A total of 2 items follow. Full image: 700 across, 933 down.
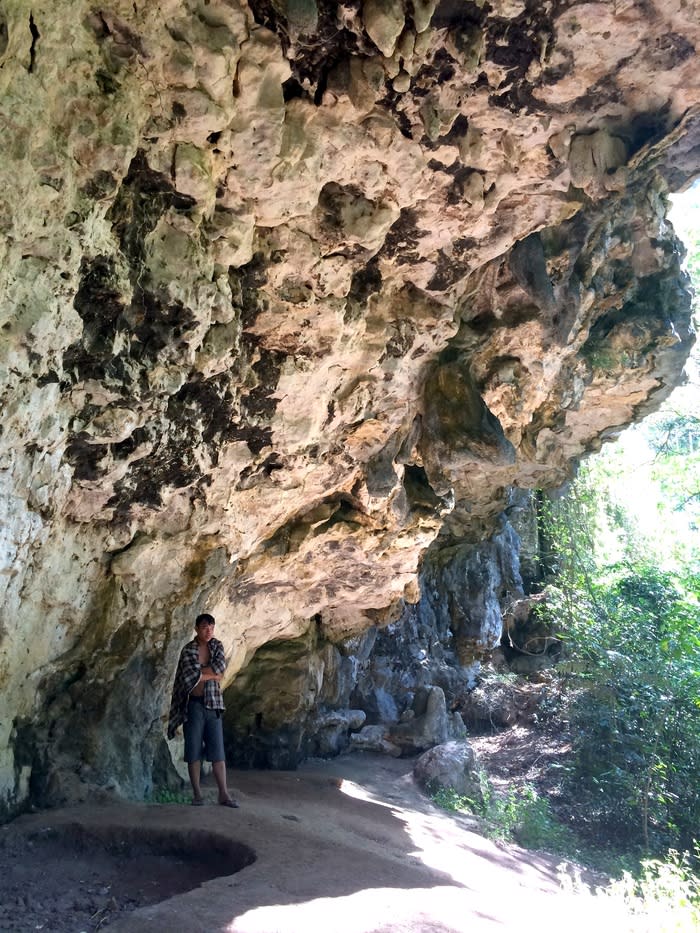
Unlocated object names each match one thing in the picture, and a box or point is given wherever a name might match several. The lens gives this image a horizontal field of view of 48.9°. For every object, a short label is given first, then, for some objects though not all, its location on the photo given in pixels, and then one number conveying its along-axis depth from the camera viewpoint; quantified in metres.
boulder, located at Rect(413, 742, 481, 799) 10.29
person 5.68
